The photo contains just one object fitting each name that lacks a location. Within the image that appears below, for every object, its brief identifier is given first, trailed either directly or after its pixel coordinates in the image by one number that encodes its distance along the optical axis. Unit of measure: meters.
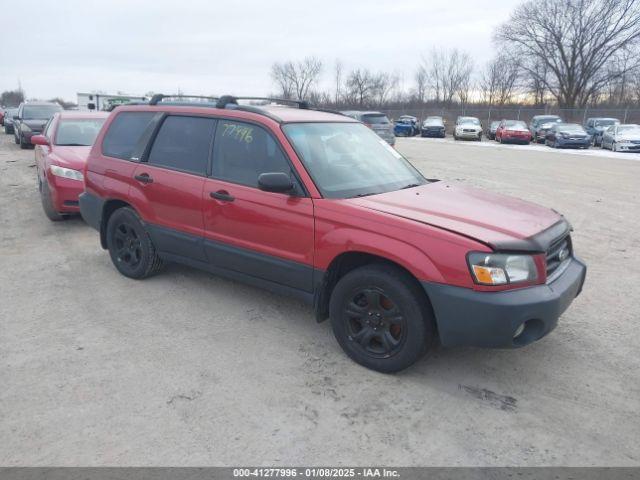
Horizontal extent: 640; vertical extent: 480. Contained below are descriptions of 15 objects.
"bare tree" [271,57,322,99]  79.06
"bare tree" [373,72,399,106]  73.44
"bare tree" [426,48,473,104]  67.88
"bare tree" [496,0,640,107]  41.53
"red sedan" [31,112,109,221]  7.07
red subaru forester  3.03
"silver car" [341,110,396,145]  20.02
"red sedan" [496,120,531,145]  28.33
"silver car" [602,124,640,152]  22.61
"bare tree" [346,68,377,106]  73.44
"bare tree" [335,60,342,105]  76.12
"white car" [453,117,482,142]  31.09
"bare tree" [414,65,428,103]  70.62
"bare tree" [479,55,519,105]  56.34
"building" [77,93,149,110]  30.52
